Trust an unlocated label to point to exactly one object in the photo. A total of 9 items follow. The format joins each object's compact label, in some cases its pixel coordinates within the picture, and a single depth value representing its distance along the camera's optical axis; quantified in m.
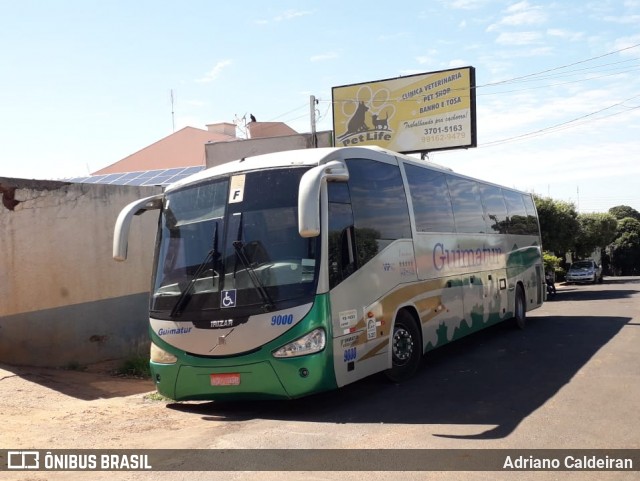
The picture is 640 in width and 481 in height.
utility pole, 26.41
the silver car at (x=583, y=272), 45.25
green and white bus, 7.81
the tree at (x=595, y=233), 58.13
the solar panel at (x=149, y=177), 21.44
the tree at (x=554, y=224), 37.59
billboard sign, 26.83
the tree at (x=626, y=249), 77.19
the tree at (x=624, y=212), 91.29
